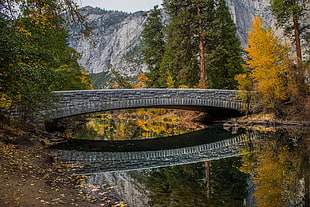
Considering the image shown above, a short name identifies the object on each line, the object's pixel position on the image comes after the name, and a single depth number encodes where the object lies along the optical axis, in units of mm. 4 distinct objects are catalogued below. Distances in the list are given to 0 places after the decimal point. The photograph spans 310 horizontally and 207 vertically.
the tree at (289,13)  15544
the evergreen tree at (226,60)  23609
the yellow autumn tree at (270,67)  14297
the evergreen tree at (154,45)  31891
